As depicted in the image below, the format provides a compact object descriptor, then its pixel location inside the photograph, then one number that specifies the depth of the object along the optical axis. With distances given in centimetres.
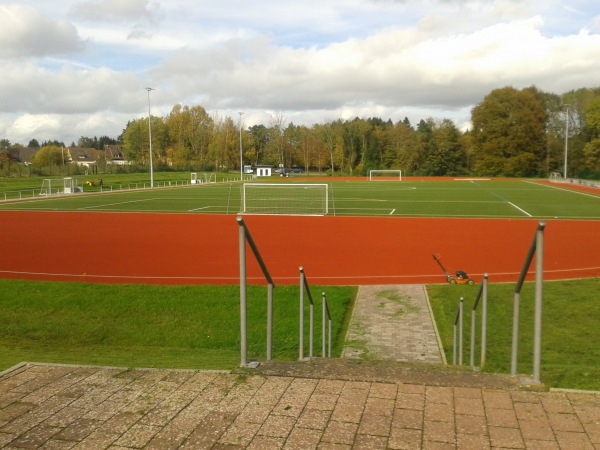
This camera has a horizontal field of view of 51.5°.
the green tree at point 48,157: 9321
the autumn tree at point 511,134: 8256
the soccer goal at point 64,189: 5207
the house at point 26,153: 11596
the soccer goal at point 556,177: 7209
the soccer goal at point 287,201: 3509
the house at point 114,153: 13250
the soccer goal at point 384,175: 8431
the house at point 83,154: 12824
